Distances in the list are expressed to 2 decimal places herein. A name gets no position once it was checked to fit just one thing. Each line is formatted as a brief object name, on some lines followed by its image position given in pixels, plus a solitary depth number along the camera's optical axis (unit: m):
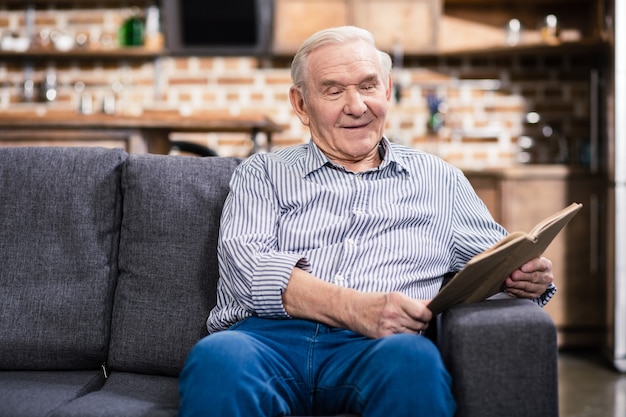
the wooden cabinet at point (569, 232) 3.95
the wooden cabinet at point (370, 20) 4.78
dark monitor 5.00
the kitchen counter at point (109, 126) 3.76
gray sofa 1.85
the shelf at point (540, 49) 4.27
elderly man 1.39
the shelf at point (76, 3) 5.04
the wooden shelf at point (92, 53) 4.92
